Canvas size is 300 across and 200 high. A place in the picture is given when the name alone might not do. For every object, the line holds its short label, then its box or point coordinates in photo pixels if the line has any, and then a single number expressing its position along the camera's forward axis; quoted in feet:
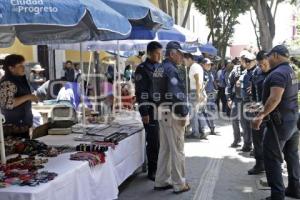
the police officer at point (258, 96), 22.43
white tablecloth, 12.12
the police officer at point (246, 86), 26.71
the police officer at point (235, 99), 29.66
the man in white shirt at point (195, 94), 34.35
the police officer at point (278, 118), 18.09
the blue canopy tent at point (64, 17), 11.09
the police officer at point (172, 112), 19.70
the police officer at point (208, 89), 39.04
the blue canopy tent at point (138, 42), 26.14
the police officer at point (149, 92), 22.09
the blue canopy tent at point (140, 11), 18.97
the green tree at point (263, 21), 46.65
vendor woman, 18.39
